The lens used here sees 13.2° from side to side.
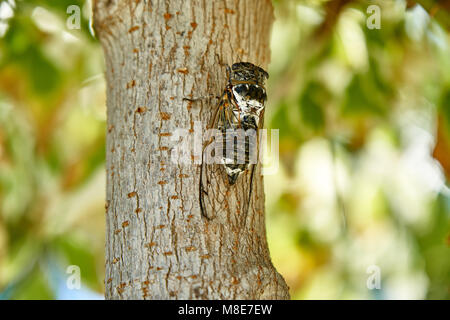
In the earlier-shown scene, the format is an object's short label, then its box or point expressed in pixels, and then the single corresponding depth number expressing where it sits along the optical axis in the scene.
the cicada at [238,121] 0.41
